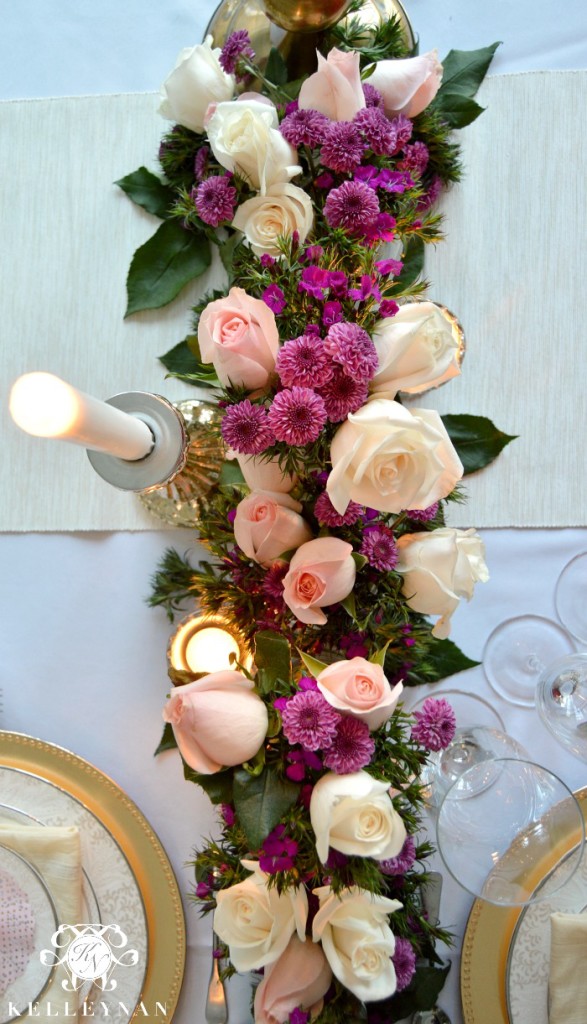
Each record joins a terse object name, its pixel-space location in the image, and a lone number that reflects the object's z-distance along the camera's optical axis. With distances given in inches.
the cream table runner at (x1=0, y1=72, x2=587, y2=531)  36.9
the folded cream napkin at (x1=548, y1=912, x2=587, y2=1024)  30.8
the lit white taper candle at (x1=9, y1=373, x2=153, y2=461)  21.2
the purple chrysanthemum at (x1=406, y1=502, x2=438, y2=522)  27.3
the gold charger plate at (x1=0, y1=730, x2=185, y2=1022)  33.5
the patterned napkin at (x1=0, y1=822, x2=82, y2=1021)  32.5
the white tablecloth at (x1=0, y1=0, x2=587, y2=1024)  35.7
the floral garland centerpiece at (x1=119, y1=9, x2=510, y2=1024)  21.7
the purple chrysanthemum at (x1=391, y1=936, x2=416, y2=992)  26.4
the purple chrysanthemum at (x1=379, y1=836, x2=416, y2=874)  25.5
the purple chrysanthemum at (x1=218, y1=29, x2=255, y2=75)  31.8
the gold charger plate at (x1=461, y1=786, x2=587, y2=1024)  32.2
